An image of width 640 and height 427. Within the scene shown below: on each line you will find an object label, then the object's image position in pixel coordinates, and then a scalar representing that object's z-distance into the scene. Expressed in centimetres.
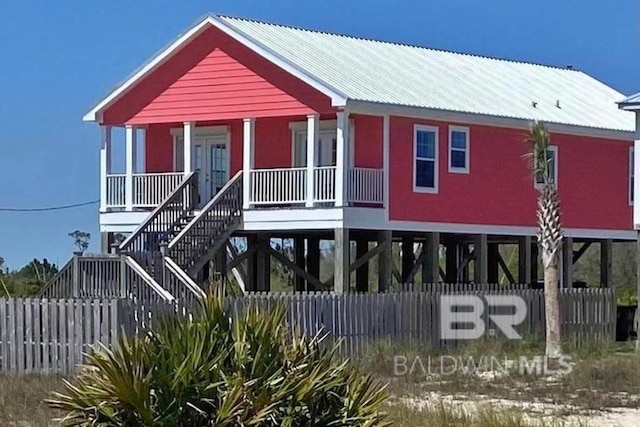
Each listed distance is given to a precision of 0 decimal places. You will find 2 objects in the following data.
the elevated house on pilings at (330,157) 3250
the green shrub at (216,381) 1209
